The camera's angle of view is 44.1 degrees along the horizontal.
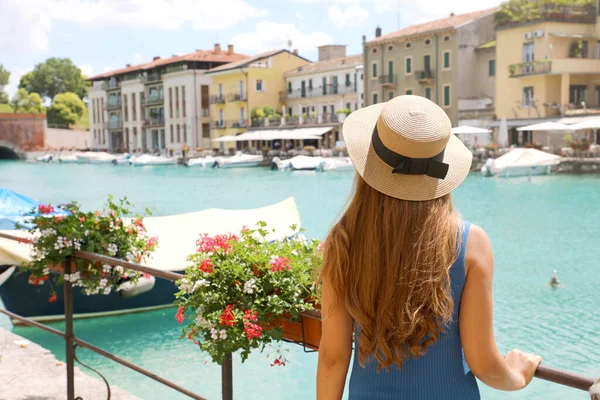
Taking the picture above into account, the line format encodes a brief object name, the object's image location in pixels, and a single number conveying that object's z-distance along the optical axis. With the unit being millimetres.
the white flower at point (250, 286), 2451
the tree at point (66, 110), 98688
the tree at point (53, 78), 109562
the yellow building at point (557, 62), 40969
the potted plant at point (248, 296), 2449
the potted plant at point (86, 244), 4047
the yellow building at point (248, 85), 65375
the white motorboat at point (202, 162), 60312
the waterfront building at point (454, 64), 47656
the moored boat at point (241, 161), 58000
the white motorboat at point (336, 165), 49125
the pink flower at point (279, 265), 2480
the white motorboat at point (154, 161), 66938
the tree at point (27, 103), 100619
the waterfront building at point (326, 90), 57125
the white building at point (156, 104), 71750
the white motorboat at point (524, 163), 38344
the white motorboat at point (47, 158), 80938
